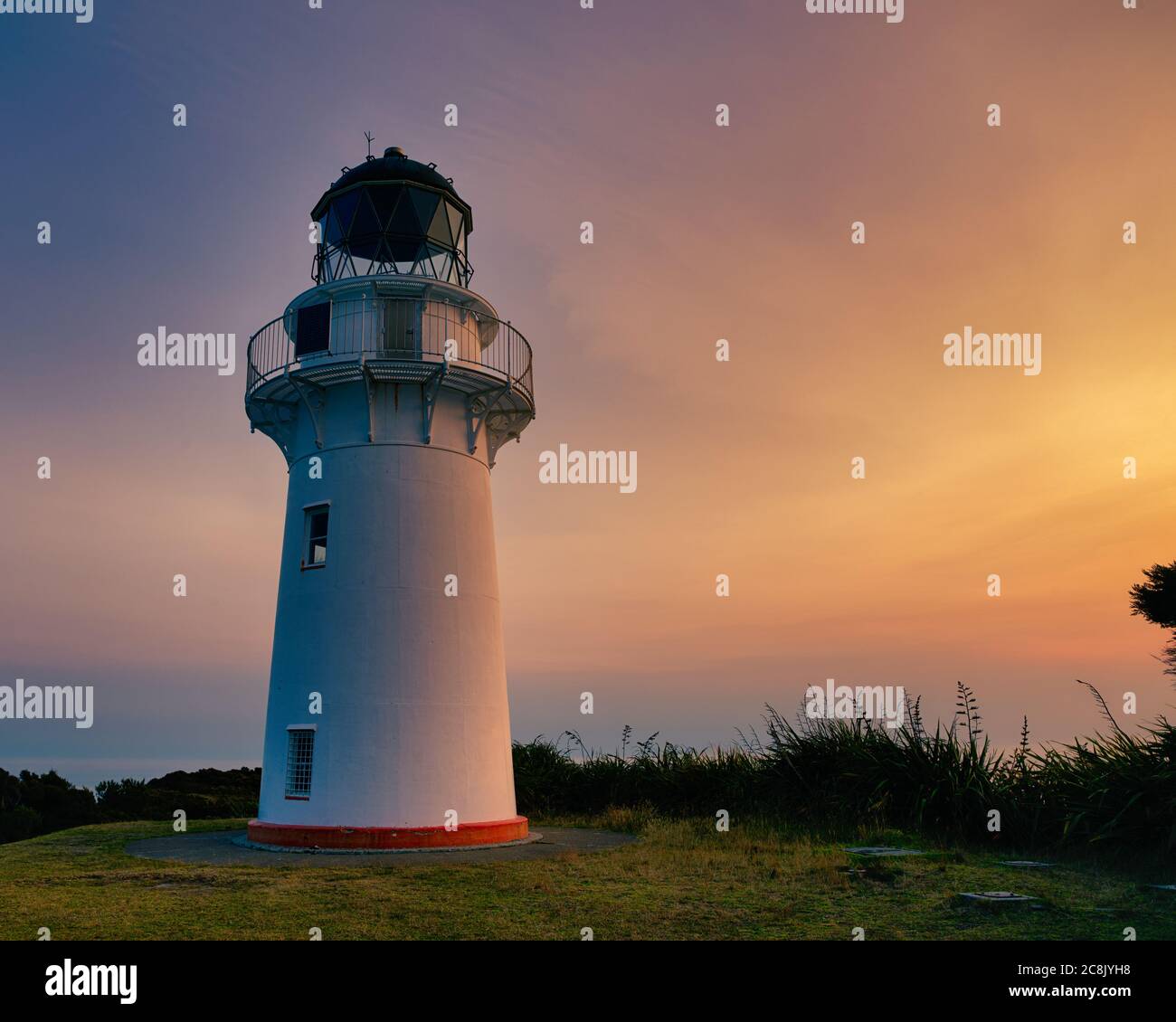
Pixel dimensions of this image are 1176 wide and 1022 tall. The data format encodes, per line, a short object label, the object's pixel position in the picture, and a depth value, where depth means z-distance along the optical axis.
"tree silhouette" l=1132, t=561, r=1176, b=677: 15.02
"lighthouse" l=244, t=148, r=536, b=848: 16.58
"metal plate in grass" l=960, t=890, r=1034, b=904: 9.82
